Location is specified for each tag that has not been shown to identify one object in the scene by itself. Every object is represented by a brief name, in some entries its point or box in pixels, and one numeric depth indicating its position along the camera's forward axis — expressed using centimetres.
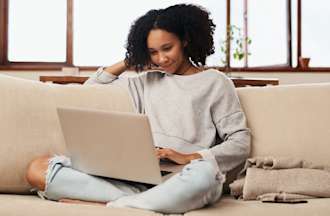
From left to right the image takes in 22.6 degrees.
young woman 313
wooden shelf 525
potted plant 818
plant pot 828
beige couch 348
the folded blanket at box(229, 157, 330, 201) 339
